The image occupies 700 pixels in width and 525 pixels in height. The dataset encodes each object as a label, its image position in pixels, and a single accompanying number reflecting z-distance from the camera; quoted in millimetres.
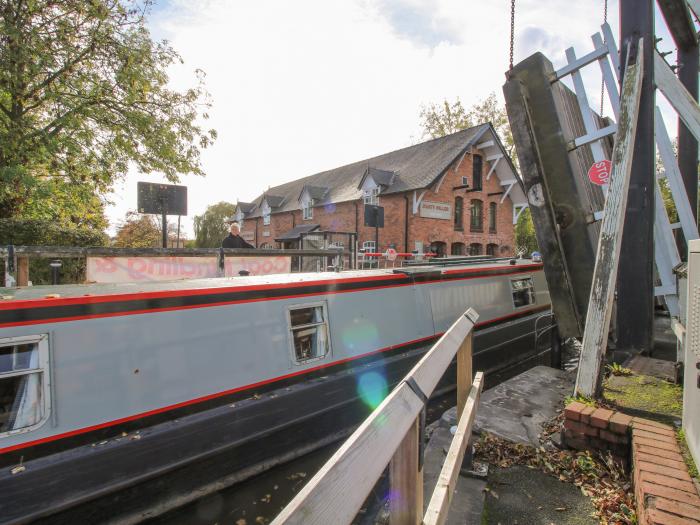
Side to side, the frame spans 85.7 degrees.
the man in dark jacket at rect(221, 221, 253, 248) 7789
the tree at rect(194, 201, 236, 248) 40375
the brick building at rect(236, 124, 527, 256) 19953
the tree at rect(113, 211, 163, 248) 25859
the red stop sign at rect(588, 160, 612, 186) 4254
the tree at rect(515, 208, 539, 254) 27641
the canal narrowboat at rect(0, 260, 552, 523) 2443
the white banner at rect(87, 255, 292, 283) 5156
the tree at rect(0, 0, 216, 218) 9016
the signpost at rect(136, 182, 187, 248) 7273
